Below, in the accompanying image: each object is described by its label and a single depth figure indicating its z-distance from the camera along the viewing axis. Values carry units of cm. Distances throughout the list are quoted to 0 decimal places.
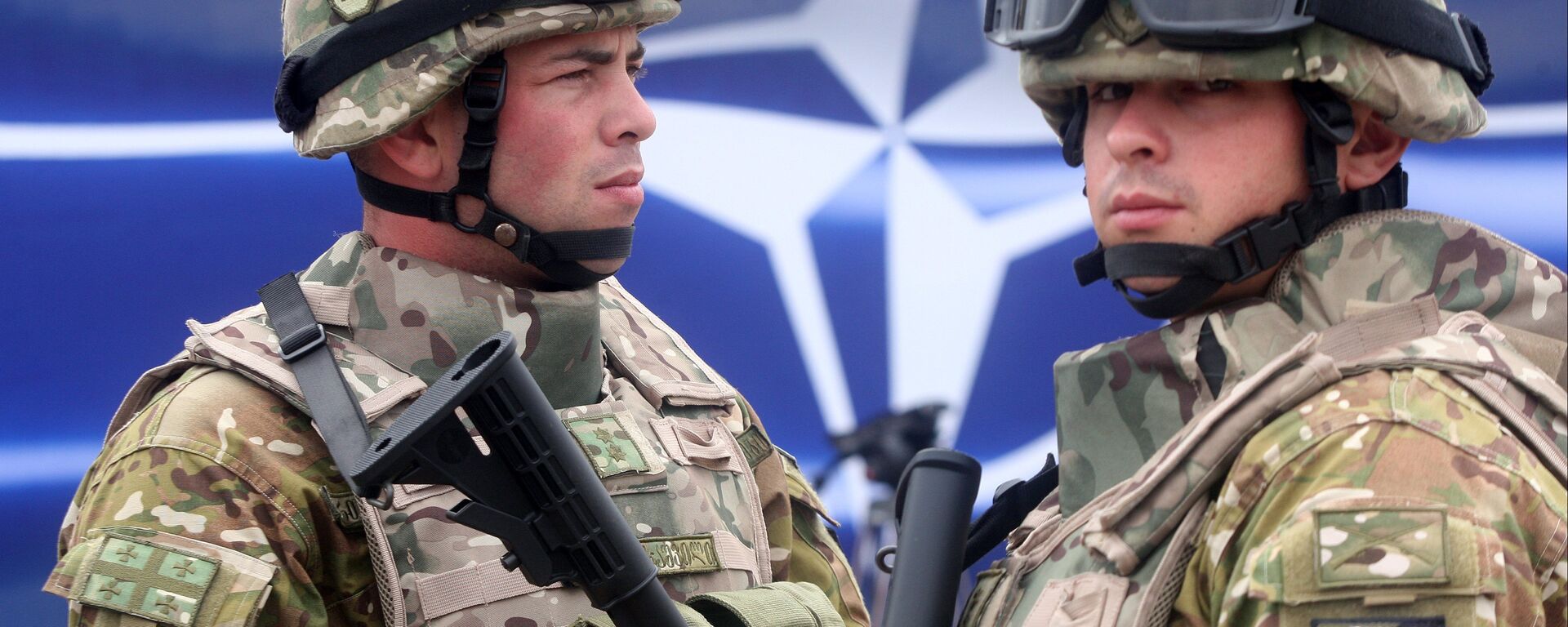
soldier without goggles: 232
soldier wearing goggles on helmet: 211
